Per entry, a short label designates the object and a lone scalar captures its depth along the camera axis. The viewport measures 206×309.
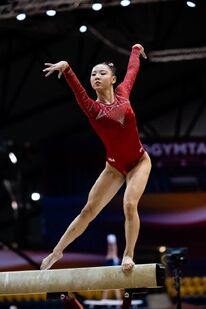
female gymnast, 6.56
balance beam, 6.37
